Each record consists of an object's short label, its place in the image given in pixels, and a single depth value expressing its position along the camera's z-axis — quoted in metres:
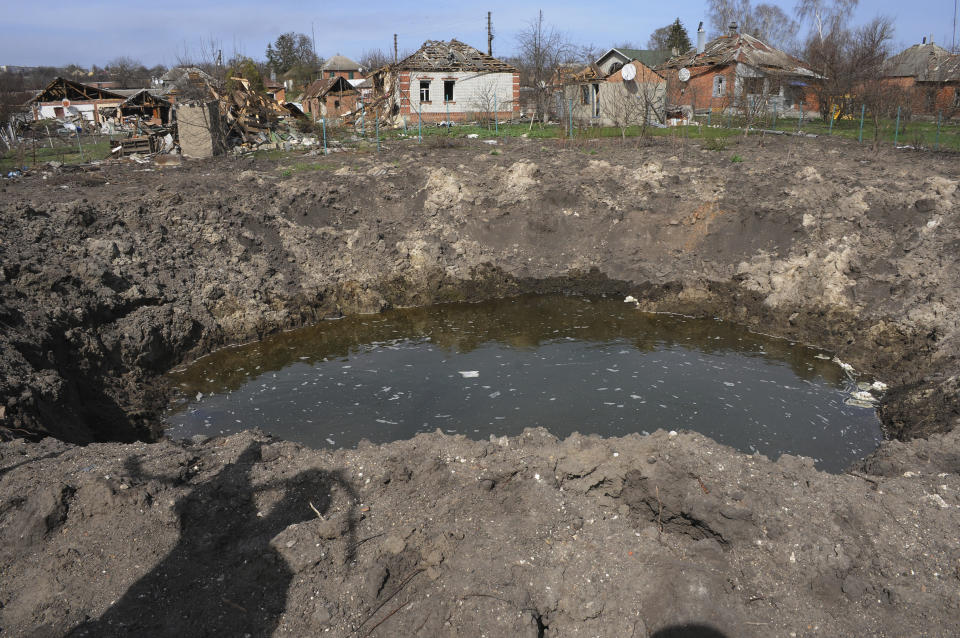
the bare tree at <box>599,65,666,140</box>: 26.11
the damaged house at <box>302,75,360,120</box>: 37.53
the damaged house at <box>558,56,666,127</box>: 25.94
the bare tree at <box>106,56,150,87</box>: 72.50
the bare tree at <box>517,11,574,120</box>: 28.38
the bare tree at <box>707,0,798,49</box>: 58.47
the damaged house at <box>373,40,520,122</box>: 31.39
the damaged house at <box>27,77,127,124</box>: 39.53
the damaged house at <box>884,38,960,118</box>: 33.56
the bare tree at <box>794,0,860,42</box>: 44.67
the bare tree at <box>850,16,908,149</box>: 26.25
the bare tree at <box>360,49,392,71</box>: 62.61
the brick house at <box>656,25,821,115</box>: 33.06
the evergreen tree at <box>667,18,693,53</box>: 55.33
